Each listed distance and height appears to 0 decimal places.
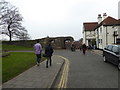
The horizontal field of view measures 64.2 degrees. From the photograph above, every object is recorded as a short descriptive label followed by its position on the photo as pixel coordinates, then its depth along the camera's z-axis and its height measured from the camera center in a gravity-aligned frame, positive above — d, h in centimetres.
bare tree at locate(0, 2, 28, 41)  2676 +551
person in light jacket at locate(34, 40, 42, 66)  663 -45
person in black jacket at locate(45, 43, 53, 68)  650 -59
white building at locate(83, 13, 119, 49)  2147 +248
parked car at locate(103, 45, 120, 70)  647 -89
